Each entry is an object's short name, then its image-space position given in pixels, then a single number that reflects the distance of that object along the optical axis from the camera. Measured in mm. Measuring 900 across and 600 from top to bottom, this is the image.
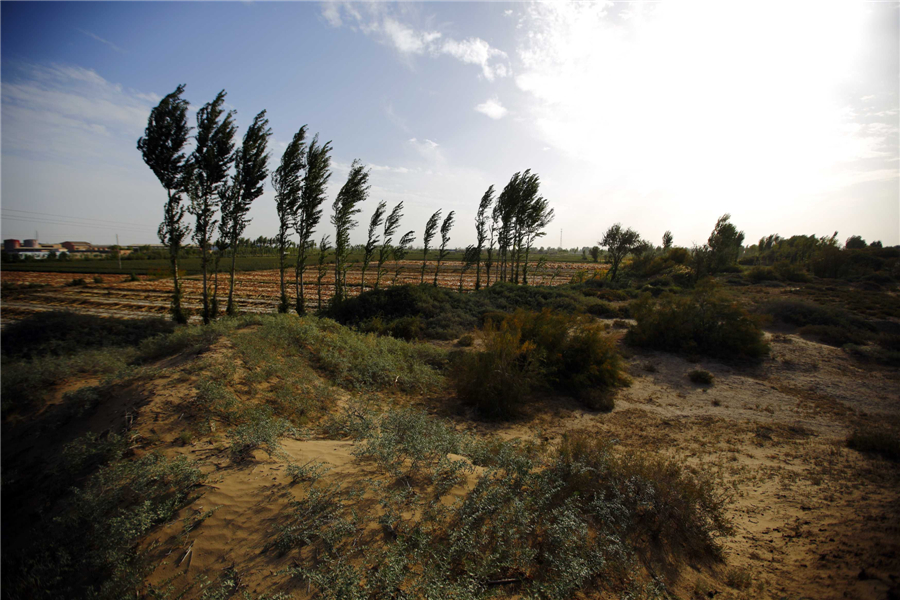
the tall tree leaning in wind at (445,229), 26889
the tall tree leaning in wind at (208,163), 14531
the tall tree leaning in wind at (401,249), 22641
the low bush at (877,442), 6457
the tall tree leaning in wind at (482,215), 28984
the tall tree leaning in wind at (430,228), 26469
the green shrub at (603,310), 19356
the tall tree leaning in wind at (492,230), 29547
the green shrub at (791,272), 30453
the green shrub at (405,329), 14761
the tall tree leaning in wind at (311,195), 17562
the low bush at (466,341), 14000
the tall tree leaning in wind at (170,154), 13570
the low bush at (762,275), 31531
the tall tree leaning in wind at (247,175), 15648
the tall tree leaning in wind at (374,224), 21469
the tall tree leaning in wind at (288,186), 17109
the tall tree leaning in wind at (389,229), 22203
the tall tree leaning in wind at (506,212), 29359
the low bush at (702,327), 12734
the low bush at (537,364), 8562
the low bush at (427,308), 15156
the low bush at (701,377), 10727
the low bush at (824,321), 13891
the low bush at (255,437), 4590
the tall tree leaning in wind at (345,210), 19531
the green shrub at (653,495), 4086
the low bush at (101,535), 2895
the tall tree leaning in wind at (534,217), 30523
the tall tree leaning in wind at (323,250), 18319
